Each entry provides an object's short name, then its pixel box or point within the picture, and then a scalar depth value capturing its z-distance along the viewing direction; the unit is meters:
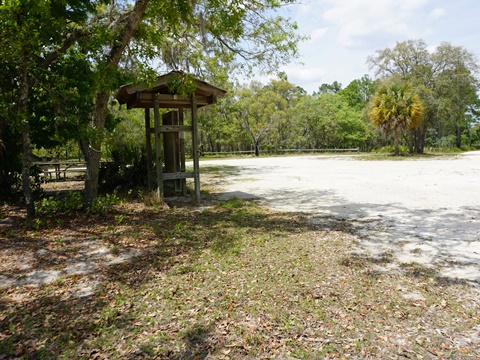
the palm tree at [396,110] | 24.56
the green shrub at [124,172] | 9.77
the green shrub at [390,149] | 34.94
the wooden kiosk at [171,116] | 7.57
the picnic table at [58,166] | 12.26
